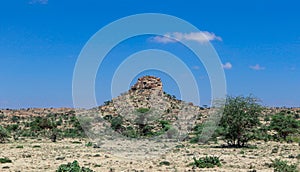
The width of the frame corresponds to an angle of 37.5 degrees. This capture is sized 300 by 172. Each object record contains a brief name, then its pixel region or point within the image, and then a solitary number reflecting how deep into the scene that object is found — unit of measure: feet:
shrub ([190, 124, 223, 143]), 121.09
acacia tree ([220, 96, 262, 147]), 115.65
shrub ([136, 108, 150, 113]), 204.28
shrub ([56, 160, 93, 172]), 60.08
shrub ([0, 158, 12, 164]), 78.49
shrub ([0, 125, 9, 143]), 134.02
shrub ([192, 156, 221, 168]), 71.02
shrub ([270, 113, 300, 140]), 142.20
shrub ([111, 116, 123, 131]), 185.82
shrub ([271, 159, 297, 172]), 60.40
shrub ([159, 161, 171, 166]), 74.90
